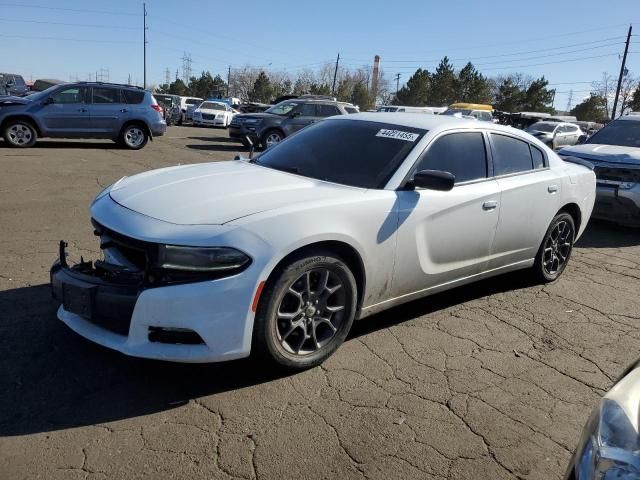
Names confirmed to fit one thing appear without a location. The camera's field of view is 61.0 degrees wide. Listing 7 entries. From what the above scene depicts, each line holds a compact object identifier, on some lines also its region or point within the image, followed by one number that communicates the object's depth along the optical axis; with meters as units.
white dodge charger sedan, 2.90
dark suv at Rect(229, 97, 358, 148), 16.02
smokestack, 99.53
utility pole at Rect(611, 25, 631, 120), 41.59
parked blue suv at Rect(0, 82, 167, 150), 12.49
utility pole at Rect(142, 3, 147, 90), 62.60
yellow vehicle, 32.98
